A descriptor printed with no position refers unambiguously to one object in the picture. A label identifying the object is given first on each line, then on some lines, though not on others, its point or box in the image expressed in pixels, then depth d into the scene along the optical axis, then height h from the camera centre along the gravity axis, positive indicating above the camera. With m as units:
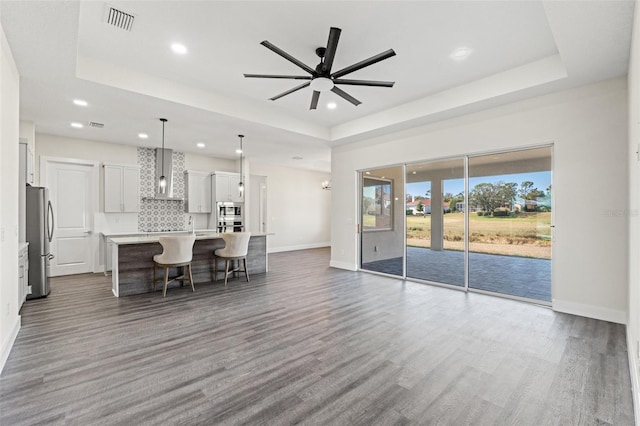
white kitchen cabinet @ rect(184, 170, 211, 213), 7.71 +0.56
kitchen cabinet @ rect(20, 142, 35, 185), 4.37 +0.76
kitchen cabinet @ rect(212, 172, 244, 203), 7.87 +0.70
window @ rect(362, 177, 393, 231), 6.41 +0.18
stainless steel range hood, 7.36 +1.09
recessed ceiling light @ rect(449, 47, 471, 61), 3.42 +1.92
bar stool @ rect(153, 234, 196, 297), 4.58 -0.68
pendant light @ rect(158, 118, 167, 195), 5.23 +0.53
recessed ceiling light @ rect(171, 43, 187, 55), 3.31 +1.89
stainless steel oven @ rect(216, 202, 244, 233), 7.92 -0.12
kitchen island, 4.62 -0.86
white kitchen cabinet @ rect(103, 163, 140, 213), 6.57 +0.56
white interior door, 6.03 -0.02
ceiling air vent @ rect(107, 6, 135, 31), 2.73 +1.87
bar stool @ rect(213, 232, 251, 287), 5.35 -0.66
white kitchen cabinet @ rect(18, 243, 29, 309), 3.63 -0.81
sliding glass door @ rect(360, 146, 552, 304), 4.38 -0.14
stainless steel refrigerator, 4.29 -0.38
